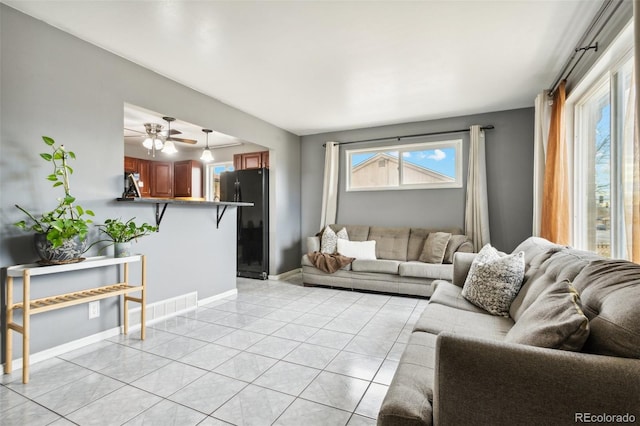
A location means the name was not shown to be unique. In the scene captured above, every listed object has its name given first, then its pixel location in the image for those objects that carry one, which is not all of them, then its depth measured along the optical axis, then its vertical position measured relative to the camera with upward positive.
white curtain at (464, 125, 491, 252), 4.32 +0.32
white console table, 1.96 -0.63
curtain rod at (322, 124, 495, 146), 4.37 +1.26
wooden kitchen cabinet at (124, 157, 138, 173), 5.32 +0.87
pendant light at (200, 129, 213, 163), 4.57 +0.87
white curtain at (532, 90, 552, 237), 3.37 +0.79
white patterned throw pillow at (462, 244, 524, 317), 2.09 -0.48
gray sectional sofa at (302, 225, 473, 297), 4.03 -0.70
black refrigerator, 5.09 -0.13
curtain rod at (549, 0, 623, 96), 2.03 +1.37
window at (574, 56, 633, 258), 2.21 +0.45
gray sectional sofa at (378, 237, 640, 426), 0.88 -0.49
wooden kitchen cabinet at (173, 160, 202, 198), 5.98 +0.71
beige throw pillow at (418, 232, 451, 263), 4.18 -0.44
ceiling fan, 3.96 +1.07
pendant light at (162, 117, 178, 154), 3.96 +0.86
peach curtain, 2.91 +0.33
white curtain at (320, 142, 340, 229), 5.37 +0.50
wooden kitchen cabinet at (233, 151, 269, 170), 5.59 +1.01
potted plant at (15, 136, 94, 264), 2.10 -0.08
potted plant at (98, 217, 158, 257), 2.57 -0.16
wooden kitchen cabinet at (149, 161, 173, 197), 5.83 +0.69
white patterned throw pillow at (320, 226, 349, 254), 4.79 -0.38
